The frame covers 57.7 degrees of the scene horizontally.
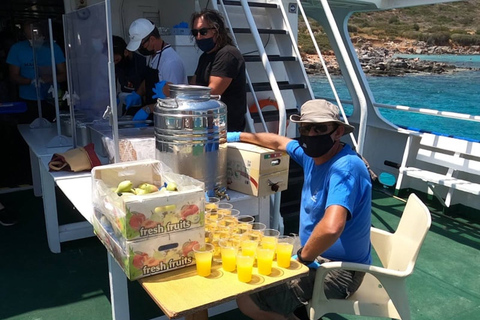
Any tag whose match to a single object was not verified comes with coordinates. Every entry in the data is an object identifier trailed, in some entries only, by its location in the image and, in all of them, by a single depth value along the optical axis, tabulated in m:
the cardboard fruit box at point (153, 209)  1.63
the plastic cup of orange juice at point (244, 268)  1.67
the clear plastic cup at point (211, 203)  2.14
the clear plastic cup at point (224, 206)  2.20
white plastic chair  2.07
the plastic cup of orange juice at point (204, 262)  1.72
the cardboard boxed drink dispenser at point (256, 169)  2.48
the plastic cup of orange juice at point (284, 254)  1.81
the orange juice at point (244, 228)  1.98
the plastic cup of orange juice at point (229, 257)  1.75
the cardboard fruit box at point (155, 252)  1.66
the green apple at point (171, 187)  1.85
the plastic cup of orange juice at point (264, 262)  1.74
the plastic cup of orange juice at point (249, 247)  1.77
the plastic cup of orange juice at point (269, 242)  1.83
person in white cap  3.17
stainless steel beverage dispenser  2.26
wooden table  1.52
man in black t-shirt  3.10
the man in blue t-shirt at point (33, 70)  4.39
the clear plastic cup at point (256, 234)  1.91
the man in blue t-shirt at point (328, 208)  2.00
